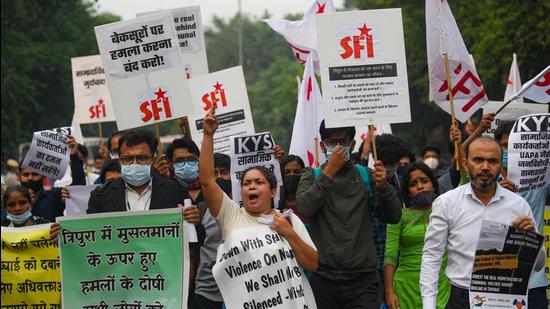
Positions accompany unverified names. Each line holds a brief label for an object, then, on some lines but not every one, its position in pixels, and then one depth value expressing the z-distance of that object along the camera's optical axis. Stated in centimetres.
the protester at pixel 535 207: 798
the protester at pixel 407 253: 930
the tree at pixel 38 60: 3981
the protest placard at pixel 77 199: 1048
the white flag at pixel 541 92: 1111
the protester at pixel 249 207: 747
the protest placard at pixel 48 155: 1175
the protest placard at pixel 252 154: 1008
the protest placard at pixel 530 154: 902
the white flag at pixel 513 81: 1405
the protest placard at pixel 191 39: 1312
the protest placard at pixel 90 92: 1566
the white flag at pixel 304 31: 1352
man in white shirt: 694
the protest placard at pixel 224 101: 1259
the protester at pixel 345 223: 837
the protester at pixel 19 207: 1030
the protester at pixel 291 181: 991
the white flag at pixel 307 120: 1119
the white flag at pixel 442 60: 997
